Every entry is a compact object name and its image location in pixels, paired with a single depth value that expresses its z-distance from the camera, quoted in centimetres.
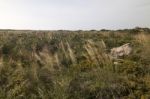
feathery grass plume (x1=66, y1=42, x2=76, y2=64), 308
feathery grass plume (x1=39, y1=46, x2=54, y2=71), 280
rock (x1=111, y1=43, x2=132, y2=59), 330
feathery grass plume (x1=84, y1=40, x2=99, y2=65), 281
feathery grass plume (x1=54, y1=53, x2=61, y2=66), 289
